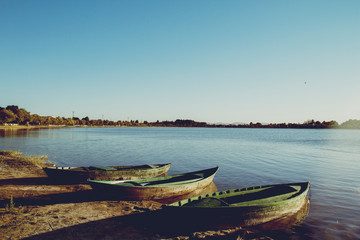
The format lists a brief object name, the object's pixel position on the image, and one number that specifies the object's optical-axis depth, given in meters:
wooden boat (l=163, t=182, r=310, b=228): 9.64
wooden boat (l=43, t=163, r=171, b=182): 16.86
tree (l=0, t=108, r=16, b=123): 106.88
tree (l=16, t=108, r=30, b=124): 121.94
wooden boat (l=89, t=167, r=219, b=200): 12.89
